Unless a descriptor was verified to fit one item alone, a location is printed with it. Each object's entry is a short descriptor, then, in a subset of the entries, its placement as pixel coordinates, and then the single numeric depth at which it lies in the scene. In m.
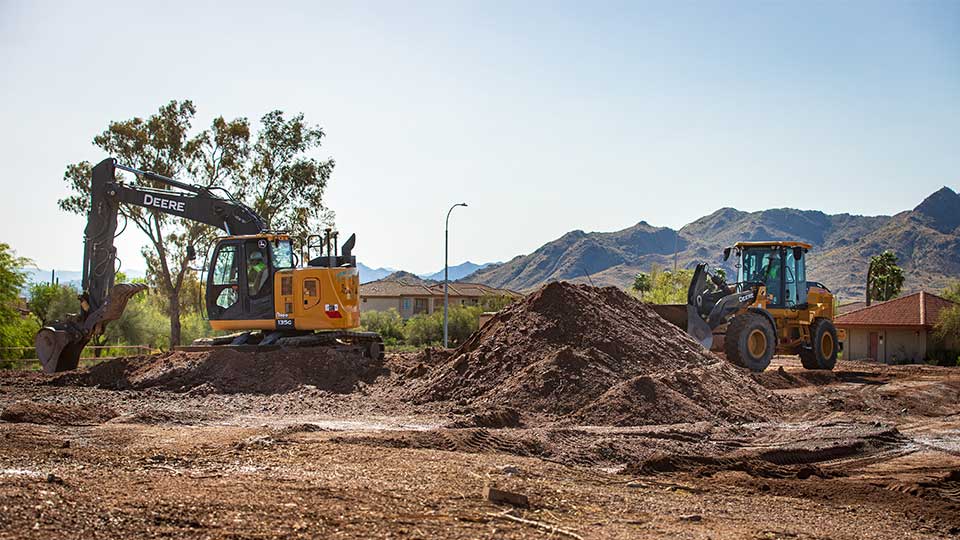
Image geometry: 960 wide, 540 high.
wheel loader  24.22
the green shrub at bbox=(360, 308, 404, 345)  60.38
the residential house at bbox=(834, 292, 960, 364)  48.34
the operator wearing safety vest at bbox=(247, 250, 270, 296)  22.48
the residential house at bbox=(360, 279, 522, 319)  87.88
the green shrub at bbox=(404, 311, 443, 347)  57.03
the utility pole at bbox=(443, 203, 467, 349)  44.30
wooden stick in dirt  7.94
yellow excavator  22.31
